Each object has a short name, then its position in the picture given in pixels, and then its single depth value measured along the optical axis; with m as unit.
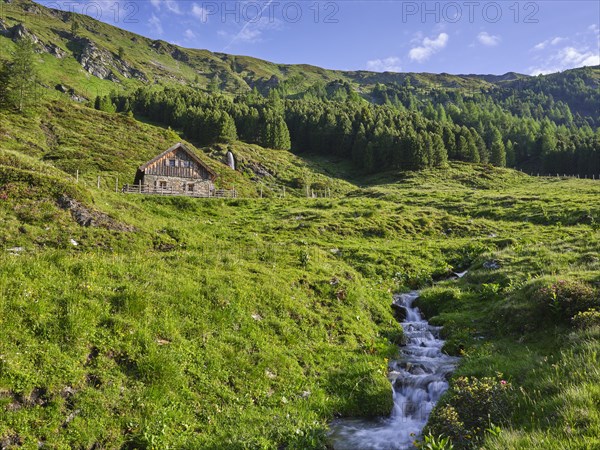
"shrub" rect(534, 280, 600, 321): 13.62
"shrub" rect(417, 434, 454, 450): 6.95
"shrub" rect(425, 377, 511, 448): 8.37
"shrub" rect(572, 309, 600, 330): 12.01
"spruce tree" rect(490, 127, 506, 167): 128.75
